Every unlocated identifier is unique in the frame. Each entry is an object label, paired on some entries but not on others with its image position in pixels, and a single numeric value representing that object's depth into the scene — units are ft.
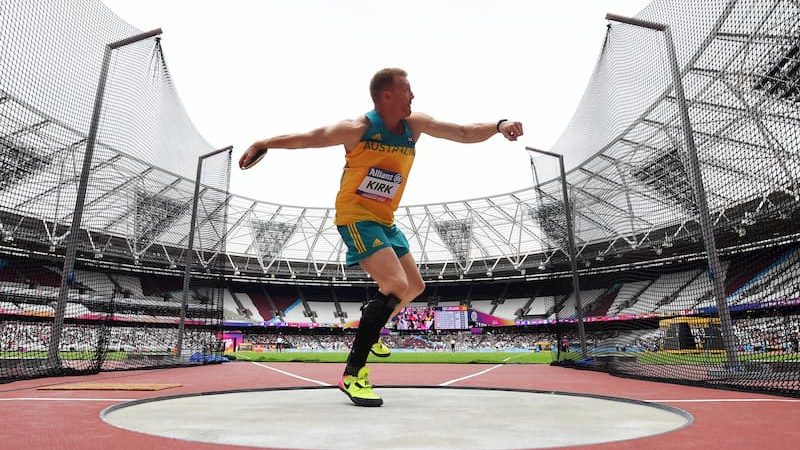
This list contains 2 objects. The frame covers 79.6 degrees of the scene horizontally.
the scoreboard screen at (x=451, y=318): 148.46
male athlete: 12.72
